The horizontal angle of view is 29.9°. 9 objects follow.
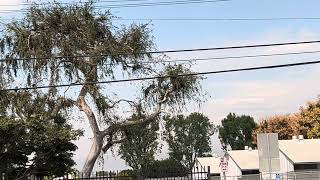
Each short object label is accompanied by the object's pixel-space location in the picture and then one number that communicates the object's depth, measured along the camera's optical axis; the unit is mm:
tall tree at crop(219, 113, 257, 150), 120438
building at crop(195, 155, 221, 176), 79125
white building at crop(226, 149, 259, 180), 64375
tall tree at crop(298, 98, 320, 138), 74869
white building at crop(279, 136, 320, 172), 55594
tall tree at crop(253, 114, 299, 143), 88625
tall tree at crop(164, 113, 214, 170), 109562
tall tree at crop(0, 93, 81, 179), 24734
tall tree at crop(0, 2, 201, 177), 33688
